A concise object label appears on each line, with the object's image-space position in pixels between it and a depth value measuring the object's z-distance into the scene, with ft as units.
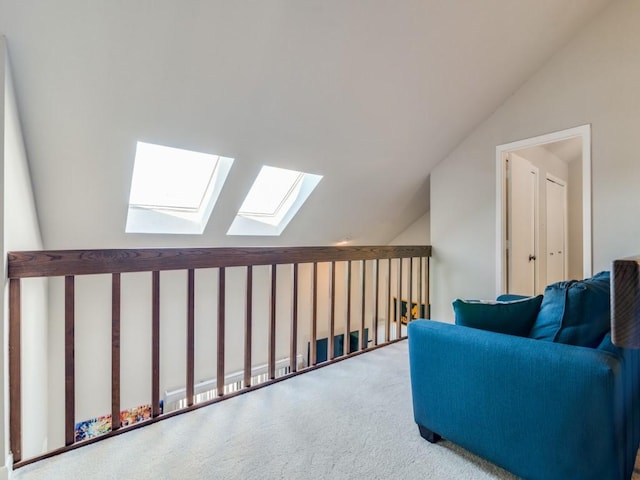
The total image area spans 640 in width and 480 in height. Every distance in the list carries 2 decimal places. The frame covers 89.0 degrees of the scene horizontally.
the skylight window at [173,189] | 9.20
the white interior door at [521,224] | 10.62
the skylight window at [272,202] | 11.23
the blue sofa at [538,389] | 3.47
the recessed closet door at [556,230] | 13.41
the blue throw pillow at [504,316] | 4.62
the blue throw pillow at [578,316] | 4.08
